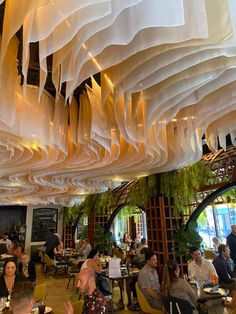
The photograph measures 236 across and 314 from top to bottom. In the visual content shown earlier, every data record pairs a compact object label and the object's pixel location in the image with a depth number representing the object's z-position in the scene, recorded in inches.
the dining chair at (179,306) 128.0
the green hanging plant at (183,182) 276.8
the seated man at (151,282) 170.1
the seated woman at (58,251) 435.1
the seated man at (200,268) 197.9
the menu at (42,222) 626.8
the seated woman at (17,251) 284.0
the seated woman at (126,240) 508.1
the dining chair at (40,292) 177.6
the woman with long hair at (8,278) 160.6
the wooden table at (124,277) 235.4
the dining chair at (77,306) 137.6
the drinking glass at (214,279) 181.6
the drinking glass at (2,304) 136.8
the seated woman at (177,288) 140.6
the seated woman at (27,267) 211.8
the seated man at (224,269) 194.1
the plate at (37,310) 136.4
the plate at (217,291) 160.6
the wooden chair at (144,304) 166.0
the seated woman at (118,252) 390.6
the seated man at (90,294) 102.6
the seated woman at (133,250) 349.2
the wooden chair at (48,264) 414.2
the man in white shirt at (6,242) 433.4
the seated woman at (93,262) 217.6
